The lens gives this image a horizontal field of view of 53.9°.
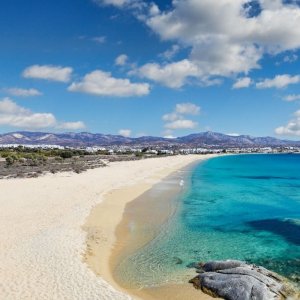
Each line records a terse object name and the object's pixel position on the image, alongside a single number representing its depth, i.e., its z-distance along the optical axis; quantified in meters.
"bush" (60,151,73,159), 88.09
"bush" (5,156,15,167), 60.23
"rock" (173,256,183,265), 14.29
